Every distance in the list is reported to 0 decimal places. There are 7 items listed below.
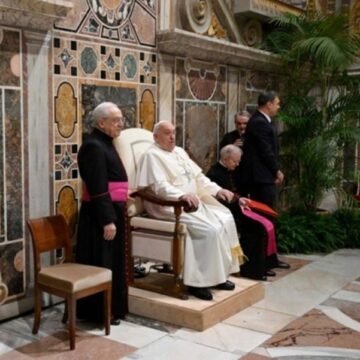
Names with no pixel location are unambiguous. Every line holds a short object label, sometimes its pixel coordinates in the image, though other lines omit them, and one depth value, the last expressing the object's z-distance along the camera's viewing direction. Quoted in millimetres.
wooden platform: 3854
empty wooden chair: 3455
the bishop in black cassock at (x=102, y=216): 3727
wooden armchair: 4035
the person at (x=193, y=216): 4059
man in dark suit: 5289
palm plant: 6211
